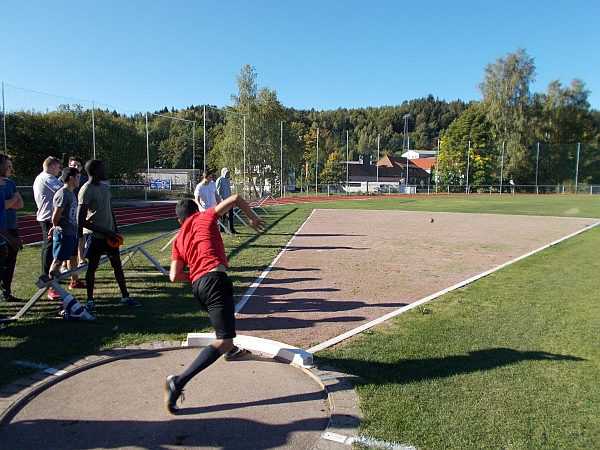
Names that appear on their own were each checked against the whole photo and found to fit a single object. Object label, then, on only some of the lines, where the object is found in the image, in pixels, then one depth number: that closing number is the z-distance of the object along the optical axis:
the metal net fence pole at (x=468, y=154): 62.47
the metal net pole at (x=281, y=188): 42.97
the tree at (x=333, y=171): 67.88
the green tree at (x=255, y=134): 47.34
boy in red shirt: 3.53
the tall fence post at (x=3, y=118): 16.44
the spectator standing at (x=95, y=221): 5.72
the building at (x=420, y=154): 130.43
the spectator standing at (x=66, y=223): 6.19
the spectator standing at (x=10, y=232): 6.01
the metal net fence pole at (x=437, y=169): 67.62
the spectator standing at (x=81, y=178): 7.15
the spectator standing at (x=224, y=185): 12.83
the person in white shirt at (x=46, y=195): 6.71
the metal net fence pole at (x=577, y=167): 64.25
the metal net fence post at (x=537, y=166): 62.34
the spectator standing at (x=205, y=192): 10.77
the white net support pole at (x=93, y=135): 23.28
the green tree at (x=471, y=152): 64.44
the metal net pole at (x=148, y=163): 27.22
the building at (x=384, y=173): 78.68
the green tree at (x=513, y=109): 64.31
